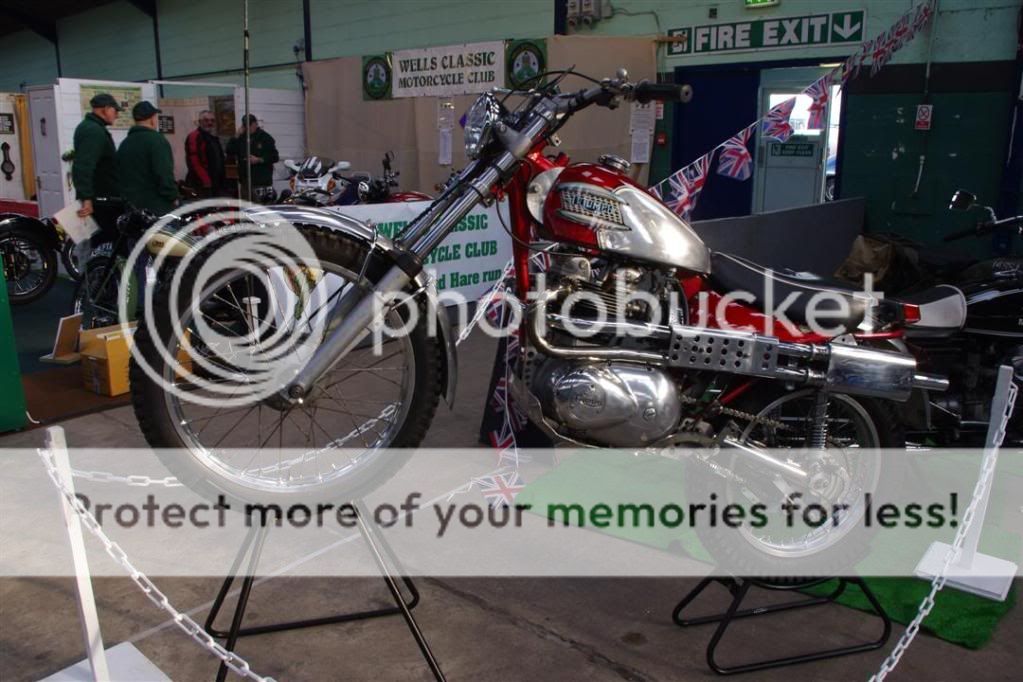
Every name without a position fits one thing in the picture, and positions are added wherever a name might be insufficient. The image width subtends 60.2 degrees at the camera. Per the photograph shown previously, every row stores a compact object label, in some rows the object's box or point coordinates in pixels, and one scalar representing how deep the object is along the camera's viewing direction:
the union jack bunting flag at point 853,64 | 5.80
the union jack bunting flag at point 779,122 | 5.47
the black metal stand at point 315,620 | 2.50
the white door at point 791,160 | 8.09
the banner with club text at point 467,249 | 6.52
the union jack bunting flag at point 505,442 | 4.07
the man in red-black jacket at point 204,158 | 10.03
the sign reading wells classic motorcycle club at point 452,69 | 9.22
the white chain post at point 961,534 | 2.40
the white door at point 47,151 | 9.20
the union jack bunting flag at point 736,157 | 5.50
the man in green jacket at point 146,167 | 6.68
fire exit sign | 7.44
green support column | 4.55
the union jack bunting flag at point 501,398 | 4.12
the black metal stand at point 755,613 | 2.62
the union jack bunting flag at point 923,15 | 6.93
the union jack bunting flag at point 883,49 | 6.79
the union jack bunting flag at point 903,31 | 6.82
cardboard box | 5.20
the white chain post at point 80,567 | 2.25
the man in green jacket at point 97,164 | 6.53
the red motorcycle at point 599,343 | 2.64
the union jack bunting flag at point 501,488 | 3.79
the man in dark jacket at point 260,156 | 10.39
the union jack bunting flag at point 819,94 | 5.32
